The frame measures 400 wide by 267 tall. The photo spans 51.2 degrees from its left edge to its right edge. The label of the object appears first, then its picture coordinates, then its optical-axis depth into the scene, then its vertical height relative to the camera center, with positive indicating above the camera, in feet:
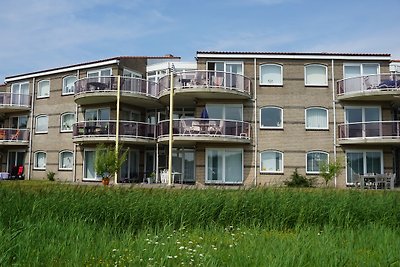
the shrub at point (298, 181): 78.02 -2.43
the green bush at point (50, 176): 91.81 -2.46
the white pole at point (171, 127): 76.33 +7.34
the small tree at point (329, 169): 76.15 -0.11
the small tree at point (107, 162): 75.31 +0.64
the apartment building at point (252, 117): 79.71 +10.39
